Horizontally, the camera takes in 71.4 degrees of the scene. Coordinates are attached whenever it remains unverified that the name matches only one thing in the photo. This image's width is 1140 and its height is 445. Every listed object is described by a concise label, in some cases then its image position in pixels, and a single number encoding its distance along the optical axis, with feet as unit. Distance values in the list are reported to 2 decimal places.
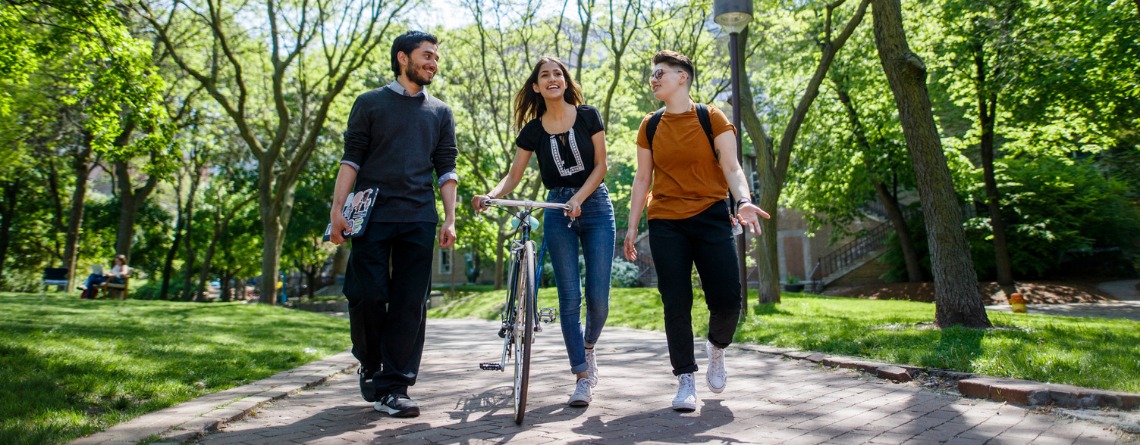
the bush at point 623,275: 112.37
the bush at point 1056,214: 80.74
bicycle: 13.69
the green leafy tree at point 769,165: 48.32
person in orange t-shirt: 15.10
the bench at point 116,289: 71.90
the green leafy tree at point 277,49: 62.64
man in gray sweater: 14.51
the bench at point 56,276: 78.54
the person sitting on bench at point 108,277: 71.61
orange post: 52.37
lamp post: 35.60
